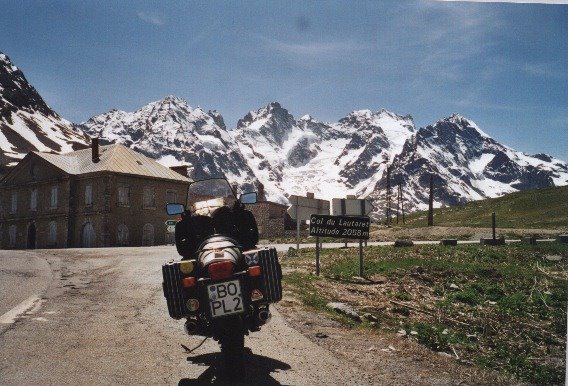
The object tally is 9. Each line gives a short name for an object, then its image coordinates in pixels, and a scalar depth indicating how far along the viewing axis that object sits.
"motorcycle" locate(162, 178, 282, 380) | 4.43
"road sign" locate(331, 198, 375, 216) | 15.08
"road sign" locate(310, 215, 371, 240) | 12.91
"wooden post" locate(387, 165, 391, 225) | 74.31
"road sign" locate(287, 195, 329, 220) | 16.28
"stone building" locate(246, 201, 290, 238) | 71.62
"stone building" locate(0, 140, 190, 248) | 39.81
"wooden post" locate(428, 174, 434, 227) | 58.22
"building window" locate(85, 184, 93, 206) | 40.16
